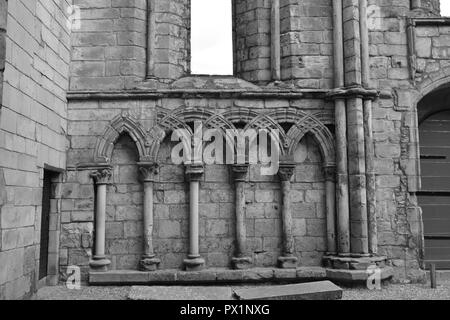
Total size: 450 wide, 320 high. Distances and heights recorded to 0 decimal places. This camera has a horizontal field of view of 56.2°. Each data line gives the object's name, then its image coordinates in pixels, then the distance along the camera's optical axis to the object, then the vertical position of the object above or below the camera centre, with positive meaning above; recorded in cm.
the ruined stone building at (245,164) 638 +85
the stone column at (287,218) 644 -23
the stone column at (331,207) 650 -6
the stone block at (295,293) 522 -114
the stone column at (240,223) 642 -31
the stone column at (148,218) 634 -23
